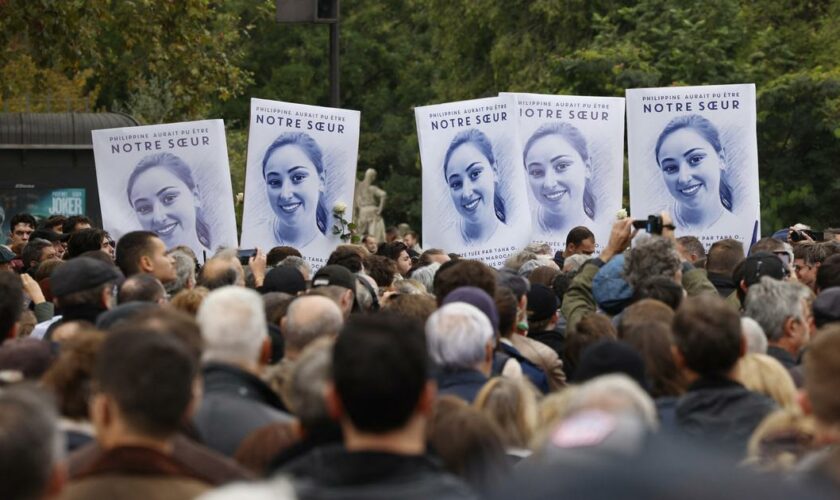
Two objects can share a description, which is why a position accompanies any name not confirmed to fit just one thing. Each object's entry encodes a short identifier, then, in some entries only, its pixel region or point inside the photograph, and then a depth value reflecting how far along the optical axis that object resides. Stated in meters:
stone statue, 69.69
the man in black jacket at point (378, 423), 6.74
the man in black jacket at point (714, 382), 10.15
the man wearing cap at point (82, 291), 13.80
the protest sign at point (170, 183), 23.64
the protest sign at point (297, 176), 24.02
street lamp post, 27.42
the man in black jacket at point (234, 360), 9.87
